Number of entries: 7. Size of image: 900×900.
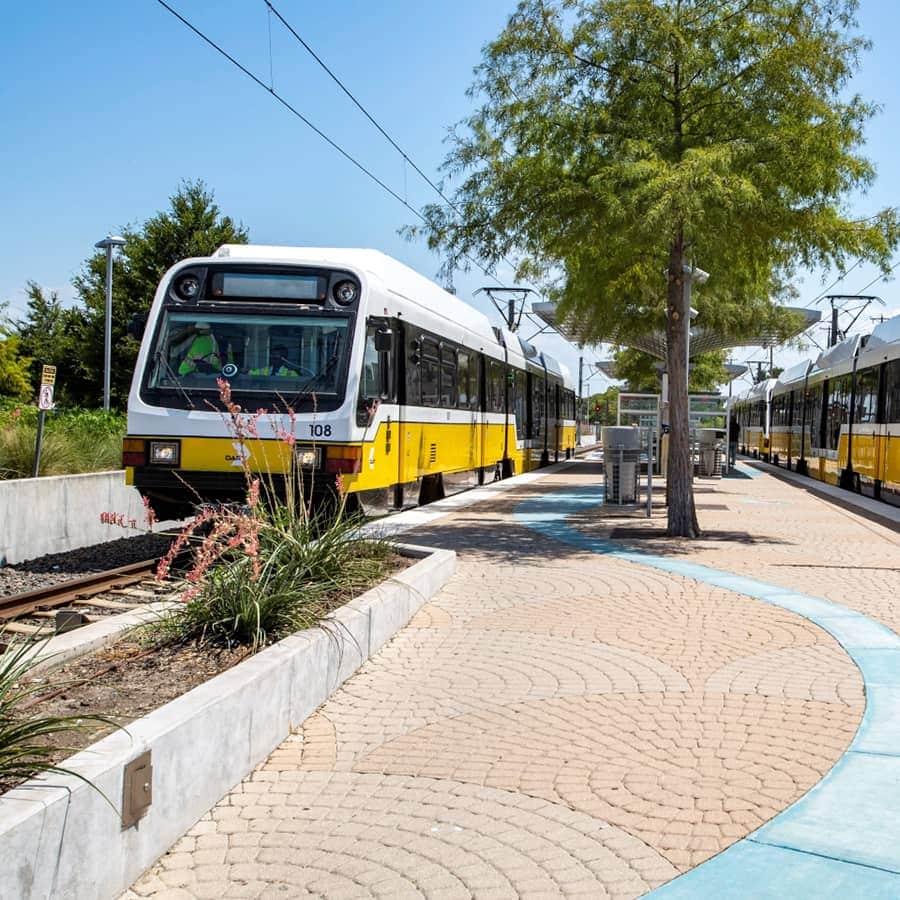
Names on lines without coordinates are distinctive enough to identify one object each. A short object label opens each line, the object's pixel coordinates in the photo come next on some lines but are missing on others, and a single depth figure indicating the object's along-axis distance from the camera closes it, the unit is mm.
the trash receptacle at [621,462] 17625
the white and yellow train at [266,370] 10828
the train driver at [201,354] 11195
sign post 13230
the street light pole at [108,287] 28172
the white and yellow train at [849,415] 19844
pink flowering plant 5844
